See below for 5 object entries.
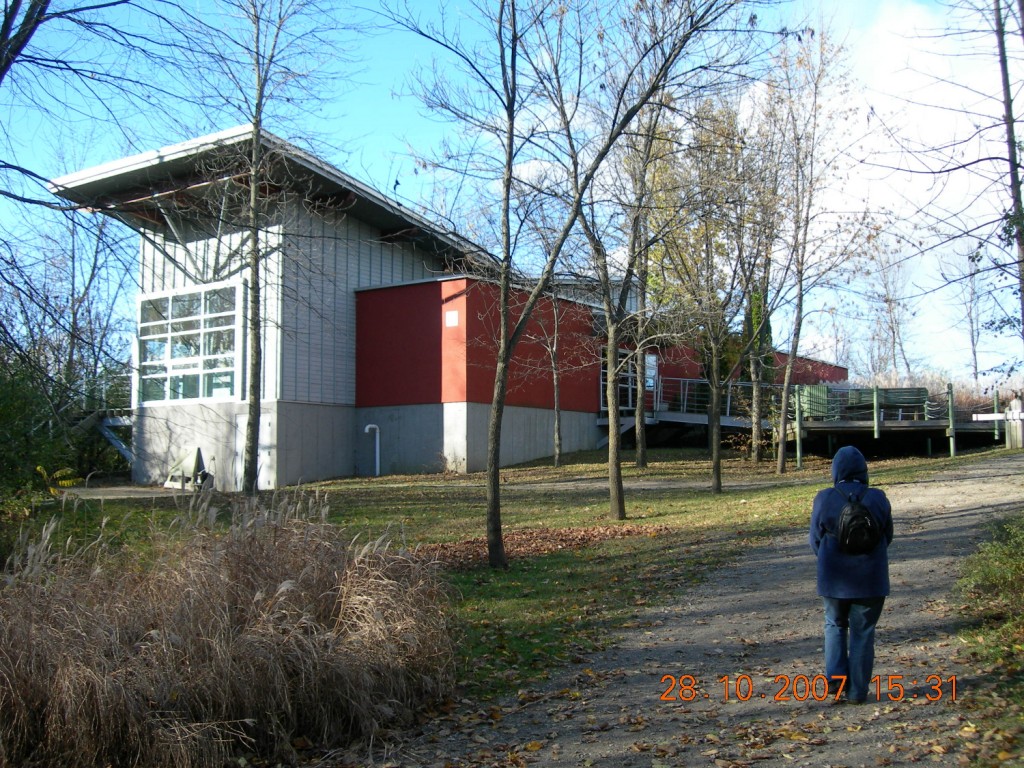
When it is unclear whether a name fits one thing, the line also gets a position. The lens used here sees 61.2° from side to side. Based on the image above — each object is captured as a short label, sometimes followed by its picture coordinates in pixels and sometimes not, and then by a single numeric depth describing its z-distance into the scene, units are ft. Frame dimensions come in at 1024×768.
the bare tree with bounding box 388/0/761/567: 35.42
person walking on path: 18.39
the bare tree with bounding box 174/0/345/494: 48.65
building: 81.35
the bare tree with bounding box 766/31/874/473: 60.80
